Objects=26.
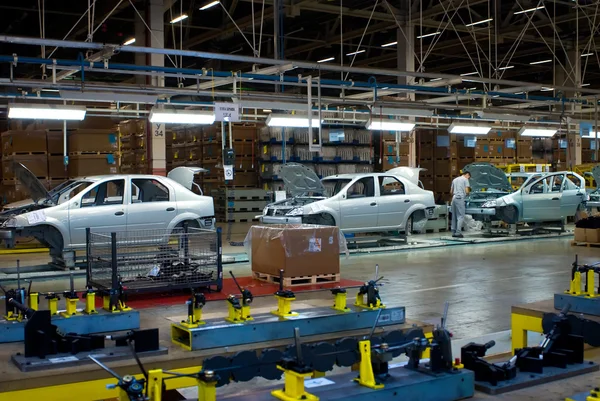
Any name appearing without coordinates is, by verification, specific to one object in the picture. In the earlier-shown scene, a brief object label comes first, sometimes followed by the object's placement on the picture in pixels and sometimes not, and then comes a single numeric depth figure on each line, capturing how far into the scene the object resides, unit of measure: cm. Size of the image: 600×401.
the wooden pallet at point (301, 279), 949
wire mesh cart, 805
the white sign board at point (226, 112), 1264
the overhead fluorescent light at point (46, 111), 1264
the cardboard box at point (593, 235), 1582
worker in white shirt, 1753
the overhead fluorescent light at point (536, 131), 1914
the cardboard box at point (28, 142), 1666
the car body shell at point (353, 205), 1472
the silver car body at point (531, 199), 1781
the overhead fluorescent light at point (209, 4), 1823
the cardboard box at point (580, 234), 1606
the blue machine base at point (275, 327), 521
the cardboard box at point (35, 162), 1652
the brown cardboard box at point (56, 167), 1677
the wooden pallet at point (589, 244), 1585
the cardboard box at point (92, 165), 1650
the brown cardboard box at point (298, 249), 934
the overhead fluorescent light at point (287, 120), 1465
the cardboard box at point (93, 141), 1650
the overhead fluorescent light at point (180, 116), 1368
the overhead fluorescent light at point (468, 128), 1788
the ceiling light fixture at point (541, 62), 2891
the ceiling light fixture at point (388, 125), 1586
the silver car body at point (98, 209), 1177
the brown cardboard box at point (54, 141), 1673
